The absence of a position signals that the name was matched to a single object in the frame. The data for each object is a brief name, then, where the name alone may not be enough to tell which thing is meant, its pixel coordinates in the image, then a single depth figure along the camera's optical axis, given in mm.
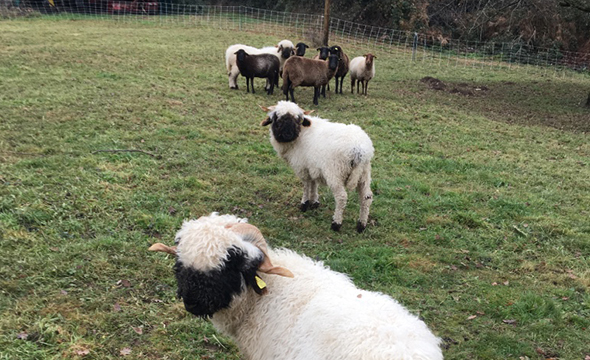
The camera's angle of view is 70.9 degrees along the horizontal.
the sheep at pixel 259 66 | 13812
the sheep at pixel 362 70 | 14703
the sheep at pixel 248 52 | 14100
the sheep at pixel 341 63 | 15070
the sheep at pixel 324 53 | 14886
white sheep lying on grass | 2416
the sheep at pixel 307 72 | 13102
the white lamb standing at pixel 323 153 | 5922
